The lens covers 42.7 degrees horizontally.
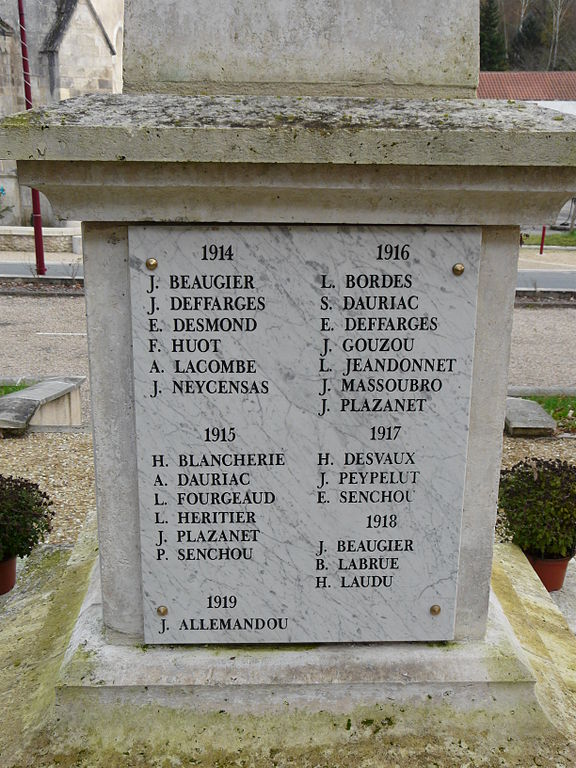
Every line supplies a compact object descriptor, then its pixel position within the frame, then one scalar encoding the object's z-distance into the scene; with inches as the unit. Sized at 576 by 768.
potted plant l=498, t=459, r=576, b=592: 166.7
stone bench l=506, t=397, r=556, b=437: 287.1
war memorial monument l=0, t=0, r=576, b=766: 100.7
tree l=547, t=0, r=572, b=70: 2016.5
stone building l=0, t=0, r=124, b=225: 887.7
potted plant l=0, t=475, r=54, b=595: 160.6
